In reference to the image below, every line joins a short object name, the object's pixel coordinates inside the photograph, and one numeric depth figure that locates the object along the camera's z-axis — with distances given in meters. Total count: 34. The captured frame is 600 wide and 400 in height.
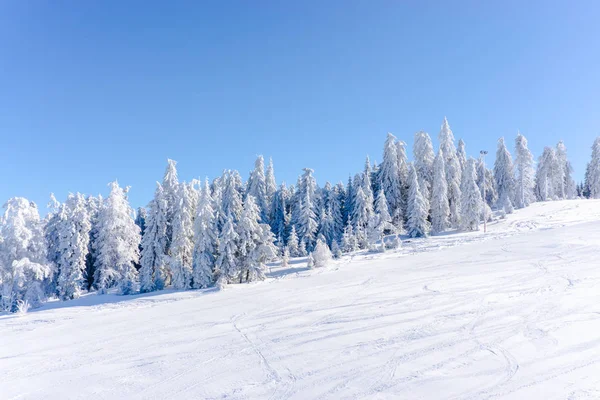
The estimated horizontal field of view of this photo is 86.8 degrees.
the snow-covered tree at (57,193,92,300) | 30.22
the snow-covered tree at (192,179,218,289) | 28.08
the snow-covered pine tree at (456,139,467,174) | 52.40
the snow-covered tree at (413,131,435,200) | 46.12
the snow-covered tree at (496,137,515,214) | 56.88
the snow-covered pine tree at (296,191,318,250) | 41.38
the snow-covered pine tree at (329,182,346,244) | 46.44
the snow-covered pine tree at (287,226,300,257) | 39.12
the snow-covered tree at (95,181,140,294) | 32.47
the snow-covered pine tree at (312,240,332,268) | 29.61
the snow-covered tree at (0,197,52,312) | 27.86
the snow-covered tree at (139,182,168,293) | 29.94
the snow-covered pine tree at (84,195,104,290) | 34.98
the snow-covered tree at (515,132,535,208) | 53.68
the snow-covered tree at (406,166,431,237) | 39.28
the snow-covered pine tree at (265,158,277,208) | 53.50
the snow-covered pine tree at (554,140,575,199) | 60.88
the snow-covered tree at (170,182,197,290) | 28.88
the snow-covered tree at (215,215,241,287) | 27.33
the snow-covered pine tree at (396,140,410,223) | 46.53
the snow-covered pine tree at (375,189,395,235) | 37.53
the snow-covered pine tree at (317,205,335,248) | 44.09
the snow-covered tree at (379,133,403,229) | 45.56
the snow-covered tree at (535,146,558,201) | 58.91
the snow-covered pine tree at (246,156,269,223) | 49.03
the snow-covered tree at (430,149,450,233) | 41.16
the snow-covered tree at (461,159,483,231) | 39.38
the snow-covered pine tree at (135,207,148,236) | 52.16
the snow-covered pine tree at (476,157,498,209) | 58.64
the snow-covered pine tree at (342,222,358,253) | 37.19
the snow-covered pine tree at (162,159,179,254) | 33.38
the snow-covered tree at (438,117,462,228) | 42.75
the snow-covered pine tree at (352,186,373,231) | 42.31
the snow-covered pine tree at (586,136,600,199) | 56.12
